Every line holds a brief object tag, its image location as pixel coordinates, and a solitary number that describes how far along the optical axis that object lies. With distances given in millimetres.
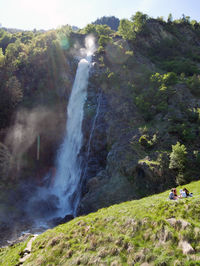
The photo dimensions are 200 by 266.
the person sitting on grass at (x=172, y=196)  15386
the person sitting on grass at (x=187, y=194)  15259
